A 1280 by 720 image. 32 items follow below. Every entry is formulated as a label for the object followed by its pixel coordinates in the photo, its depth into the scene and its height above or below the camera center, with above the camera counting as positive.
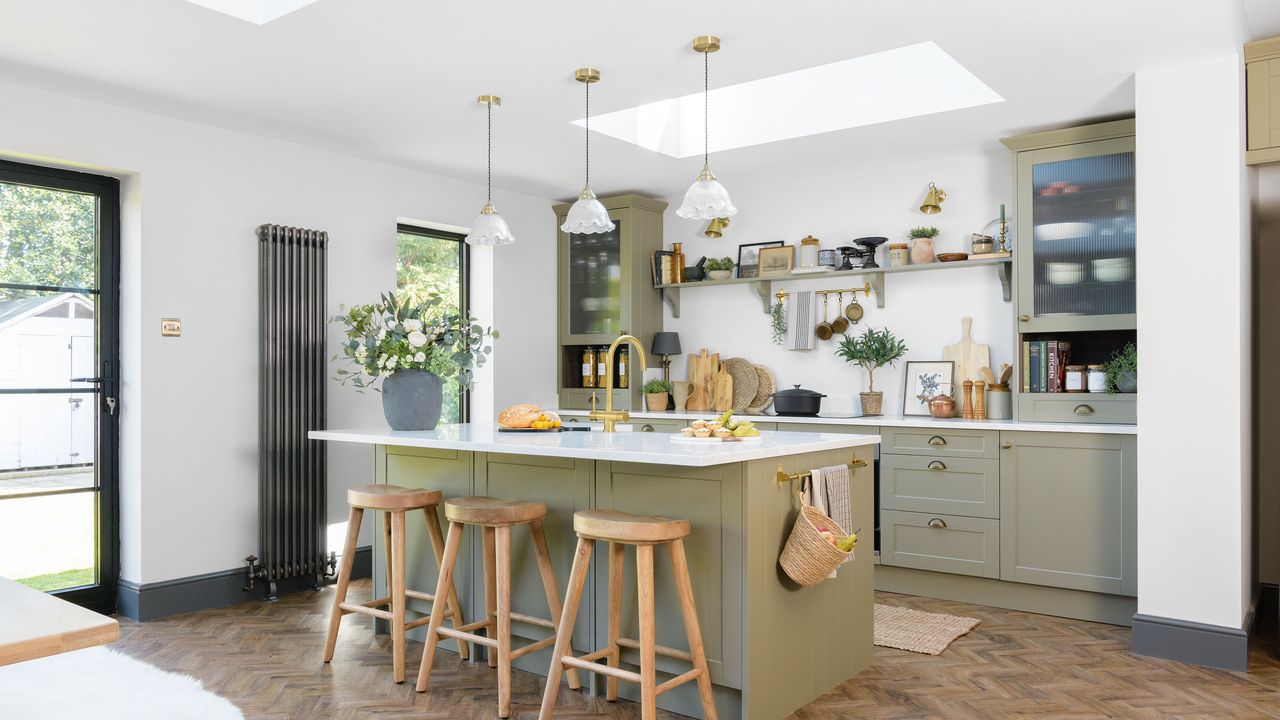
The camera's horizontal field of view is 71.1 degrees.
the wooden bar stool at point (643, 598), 2.86 -0.80
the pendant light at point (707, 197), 3.51 +0.63
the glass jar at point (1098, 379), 4.55 -0.12
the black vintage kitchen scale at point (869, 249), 5.55 +0.67
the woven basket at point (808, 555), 2.99 -0.67
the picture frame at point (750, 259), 6.13 +0.67
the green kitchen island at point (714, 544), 3.00 -0.67
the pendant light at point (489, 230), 4.10 +0.58
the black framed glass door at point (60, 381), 4.21 -0.11
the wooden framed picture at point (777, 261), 5.93 +0.64
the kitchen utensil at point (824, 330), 5.85 +0.17
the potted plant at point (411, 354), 4.19 +0.01
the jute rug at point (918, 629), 3.97 -1.28
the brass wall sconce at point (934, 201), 5.35 +0.93
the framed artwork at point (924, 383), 5.36 -0.16
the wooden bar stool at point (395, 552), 3.56 -0.81
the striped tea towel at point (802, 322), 5.89 +0.23
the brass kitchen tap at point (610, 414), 3.94 -0.26
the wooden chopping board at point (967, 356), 5.26 +0.00
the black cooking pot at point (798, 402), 5.41 -0.28
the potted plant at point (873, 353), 5.51 +0.02
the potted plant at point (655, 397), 6.20 -0.28
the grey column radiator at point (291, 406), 4.85 -0.27
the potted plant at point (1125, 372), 4.45 -0.08
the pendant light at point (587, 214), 3.77 +0.60
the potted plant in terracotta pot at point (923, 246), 5.36 +0.66
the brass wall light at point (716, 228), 6.02 +0.87
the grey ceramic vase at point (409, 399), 4.19 -0.20
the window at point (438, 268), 5.95 +0.61
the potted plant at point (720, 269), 6.17 +0.61
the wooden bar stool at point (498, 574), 3.23 -0.83
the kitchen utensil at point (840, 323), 5.79 +0.22
